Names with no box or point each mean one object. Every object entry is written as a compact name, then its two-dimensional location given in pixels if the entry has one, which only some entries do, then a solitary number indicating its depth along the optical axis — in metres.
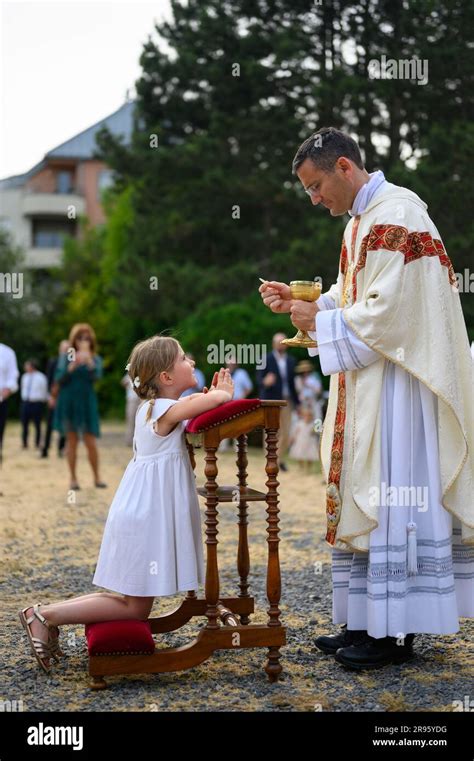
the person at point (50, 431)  16.58
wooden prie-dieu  4.25
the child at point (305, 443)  15.18
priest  4.39
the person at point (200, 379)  19.02
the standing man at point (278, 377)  14.72
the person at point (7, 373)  11.86
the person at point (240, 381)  17.61
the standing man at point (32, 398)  19.94
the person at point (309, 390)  16.61
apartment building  49.59
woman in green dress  11.20
